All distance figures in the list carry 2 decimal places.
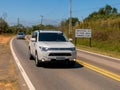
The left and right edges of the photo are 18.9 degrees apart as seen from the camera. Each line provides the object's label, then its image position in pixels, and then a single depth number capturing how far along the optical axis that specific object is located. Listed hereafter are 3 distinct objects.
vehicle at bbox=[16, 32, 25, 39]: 70.31
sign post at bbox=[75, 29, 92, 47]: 42.97
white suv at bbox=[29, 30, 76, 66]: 17.06
